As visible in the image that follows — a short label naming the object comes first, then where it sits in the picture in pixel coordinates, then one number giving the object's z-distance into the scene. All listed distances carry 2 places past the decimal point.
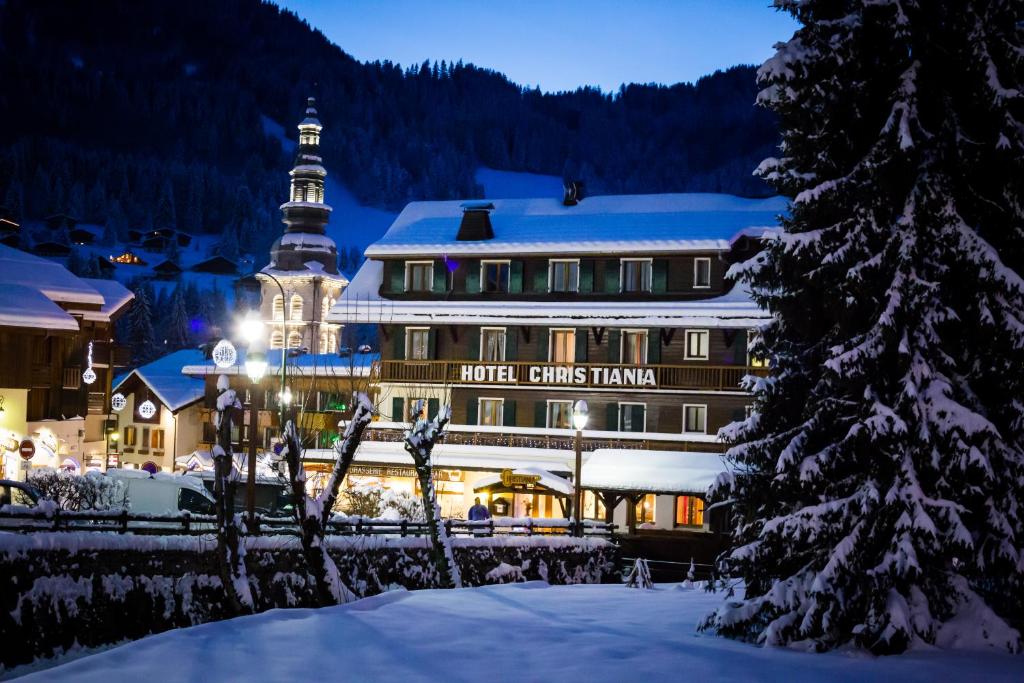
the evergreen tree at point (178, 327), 139.25
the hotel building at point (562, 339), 43.69
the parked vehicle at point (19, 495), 25.92
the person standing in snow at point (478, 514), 29.98
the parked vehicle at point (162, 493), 37.16
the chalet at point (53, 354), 44.88
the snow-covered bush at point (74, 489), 32.28
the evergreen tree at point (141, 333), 127.81
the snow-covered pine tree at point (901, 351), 13.40
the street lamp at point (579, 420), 29.93
